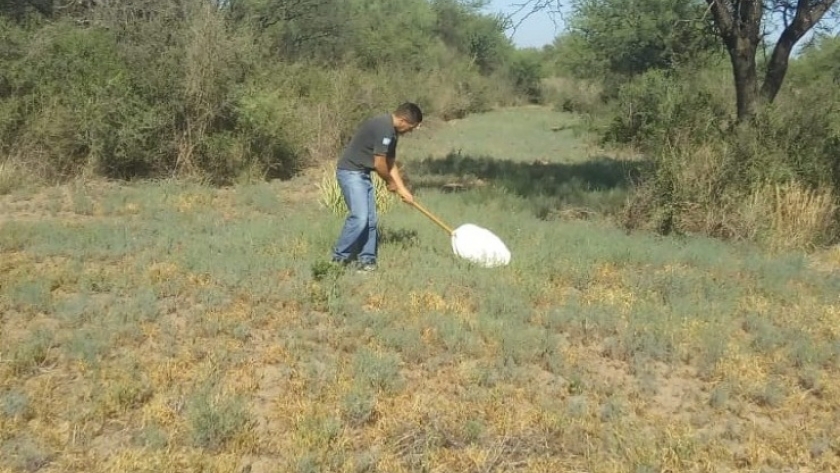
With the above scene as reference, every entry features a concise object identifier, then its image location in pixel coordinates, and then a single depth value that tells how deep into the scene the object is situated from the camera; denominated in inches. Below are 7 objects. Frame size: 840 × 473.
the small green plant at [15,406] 165.8
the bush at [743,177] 363.9
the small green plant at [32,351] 189.0
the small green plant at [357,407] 170.6
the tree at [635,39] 602.9
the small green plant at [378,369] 187.6
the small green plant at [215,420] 159.2
